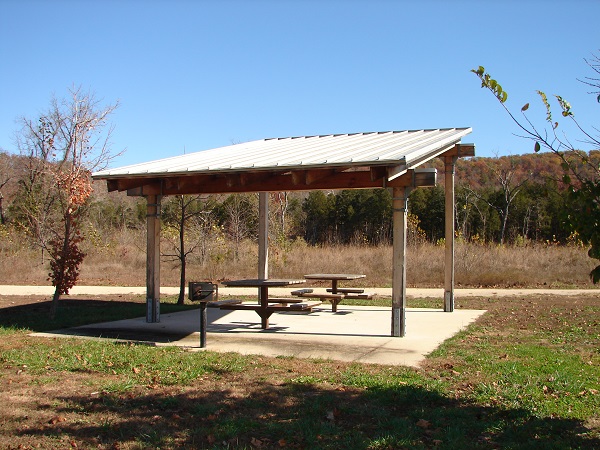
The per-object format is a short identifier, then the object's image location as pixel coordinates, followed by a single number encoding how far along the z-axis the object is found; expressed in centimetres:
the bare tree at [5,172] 3606
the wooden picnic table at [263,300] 999
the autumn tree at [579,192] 427
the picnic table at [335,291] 1287
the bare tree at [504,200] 2616
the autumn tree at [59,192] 1132
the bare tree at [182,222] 1409
